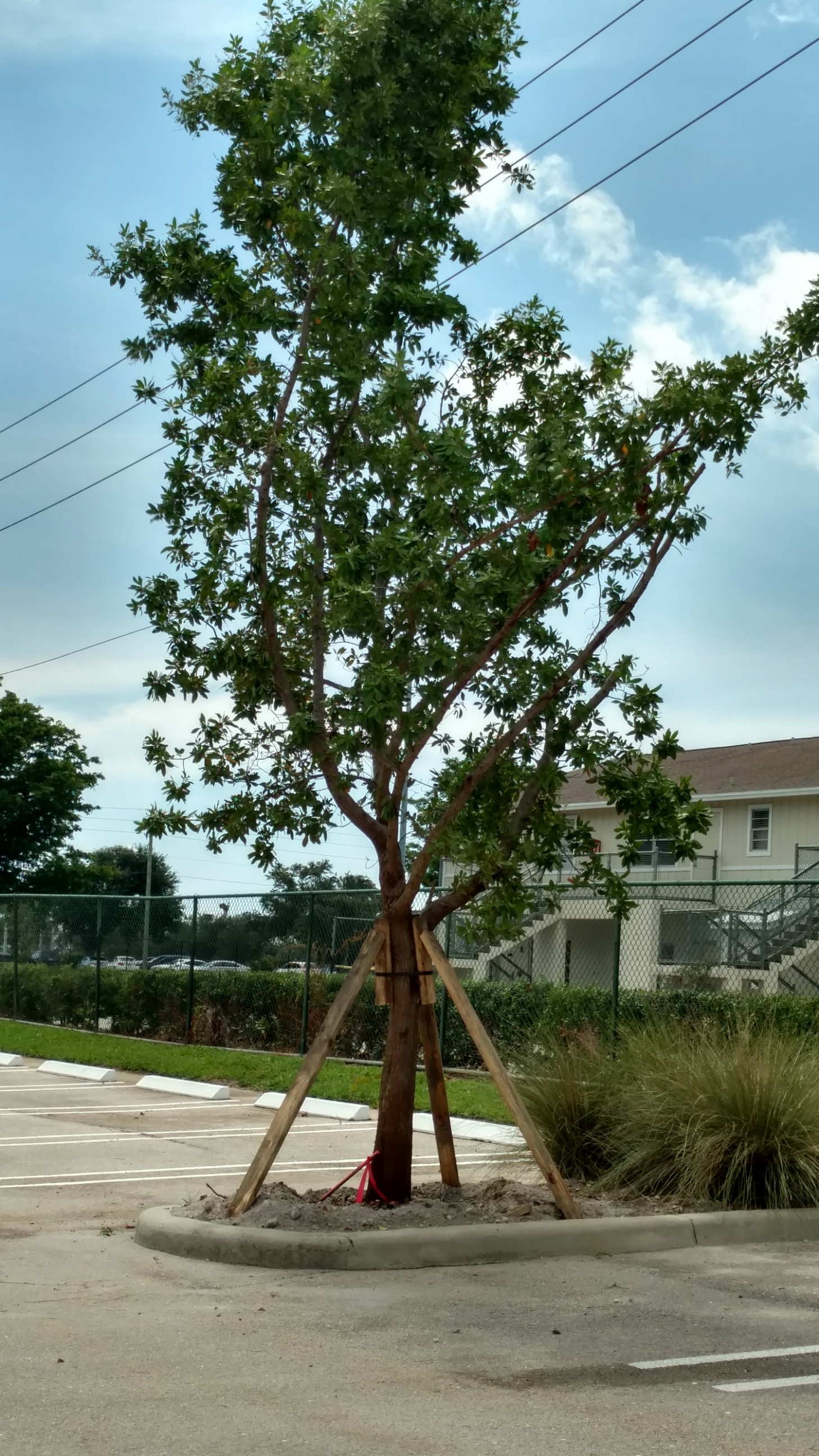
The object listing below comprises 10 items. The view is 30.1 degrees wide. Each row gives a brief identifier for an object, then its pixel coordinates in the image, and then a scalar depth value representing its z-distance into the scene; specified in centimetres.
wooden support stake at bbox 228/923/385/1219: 859
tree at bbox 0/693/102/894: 6088
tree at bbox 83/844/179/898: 9844
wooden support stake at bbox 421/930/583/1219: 877
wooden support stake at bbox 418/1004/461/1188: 933
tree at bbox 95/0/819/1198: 858
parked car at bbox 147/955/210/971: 2439
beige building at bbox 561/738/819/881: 3531
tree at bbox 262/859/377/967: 2088
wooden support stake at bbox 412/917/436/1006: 932
